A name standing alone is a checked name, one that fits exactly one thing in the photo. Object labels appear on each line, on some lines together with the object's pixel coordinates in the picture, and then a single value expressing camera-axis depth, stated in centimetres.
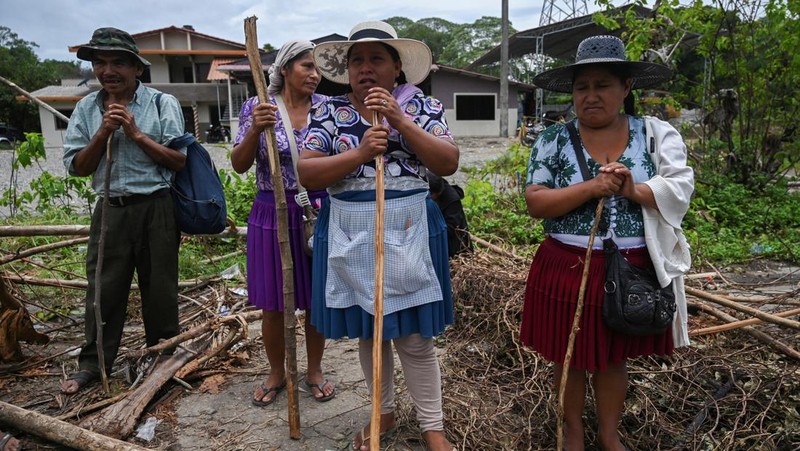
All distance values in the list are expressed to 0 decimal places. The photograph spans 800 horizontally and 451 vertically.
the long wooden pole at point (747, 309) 283
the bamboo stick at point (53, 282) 416
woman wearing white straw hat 216
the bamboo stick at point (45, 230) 349
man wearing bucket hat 290
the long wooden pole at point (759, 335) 284
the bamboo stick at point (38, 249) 366
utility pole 2050
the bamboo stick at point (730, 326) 296
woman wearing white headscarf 278
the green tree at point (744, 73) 777
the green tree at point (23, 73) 3027
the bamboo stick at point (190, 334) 310
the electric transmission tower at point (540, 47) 2272
